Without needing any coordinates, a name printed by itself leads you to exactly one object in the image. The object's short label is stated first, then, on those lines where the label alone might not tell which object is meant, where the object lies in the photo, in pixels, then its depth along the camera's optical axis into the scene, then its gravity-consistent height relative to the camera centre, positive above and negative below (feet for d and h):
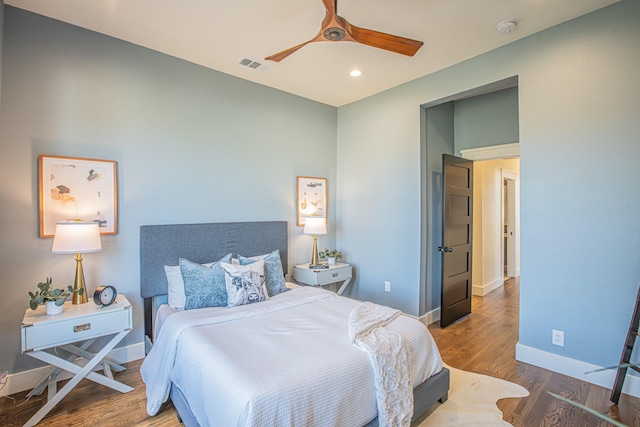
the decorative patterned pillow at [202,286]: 9.37 -2.02
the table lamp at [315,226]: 13.67 -0.53
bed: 5.48 -2.72
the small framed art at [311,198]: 14.66 +0.68
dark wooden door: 12.98 -1.03
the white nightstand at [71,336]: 7.53 -2.83
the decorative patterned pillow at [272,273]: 10.98 -1.98
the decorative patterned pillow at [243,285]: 9.53 -2.05
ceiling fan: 7.18 +4.03
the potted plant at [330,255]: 14.62 -1.87
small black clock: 8.51 -2.06
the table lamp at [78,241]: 8.17 -0.66
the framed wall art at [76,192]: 8.96 +0.64
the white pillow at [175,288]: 9.77 -2.17
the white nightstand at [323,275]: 13.37 -2.52
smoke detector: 9.14 +5.09
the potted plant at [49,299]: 7.96 -1.99
